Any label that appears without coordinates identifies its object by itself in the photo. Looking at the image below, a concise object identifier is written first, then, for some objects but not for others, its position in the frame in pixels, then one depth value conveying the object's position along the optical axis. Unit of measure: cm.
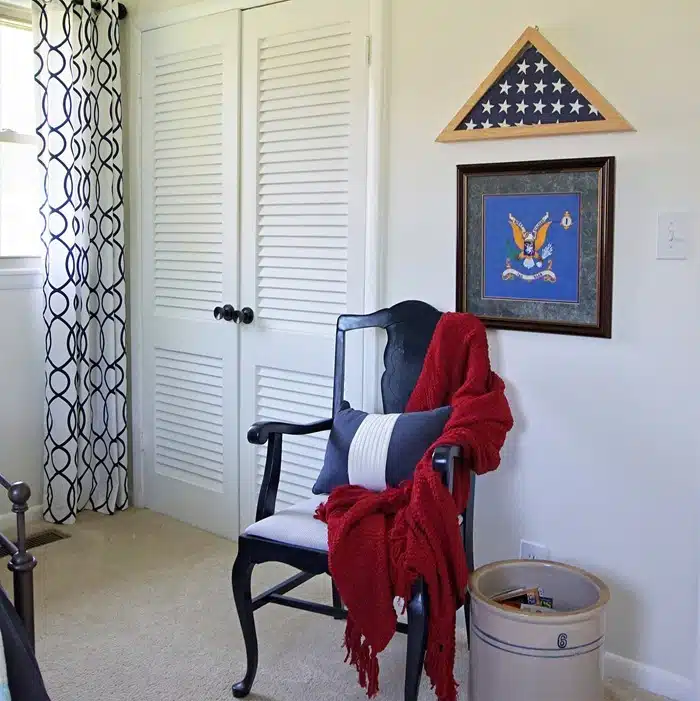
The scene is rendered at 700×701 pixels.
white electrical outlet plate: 252
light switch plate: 219
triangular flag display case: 229
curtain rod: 334
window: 341
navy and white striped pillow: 233
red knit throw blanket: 203
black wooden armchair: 206
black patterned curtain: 334
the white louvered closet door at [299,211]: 288
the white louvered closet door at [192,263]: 328
